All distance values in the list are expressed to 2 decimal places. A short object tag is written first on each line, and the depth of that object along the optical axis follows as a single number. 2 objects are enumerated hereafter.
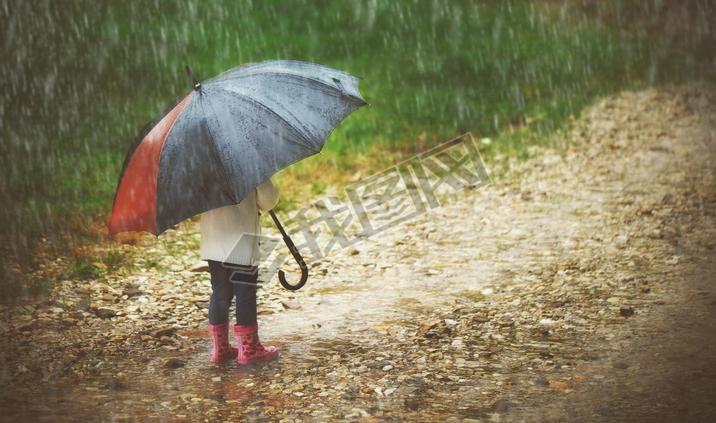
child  9.23
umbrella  8.34
